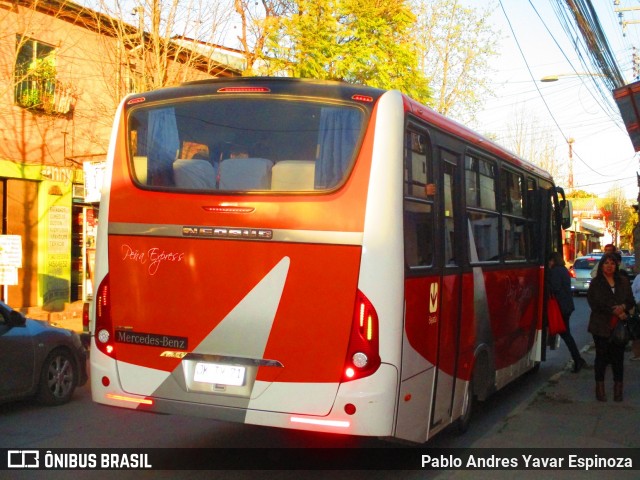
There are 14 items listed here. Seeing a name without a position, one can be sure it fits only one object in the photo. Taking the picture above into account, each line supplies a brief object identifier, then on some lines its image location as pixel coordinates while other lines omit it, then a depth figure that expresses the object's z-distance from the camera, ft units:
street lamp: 71.72
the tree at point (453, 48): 98.48
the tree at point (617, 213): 257.96
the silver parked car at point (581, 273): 103.14
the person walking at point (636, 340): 39.52
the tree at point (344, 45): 66.85
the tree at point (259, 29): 70.23
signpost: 47.98
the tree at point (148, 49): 61.62
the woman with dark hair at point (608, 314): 30.68
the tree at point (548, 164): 162.40
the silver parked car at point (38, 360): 27.61
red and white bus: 18.08
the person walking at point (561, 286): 40.11
